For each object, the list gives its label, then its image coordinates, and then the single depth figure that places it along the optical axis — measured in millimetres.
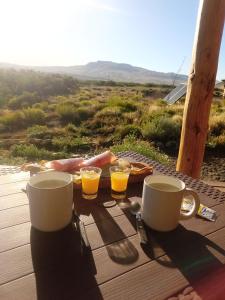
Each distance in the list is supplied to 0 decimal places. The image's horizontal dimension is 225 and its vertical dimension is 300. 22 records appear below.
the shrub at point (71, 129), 7177
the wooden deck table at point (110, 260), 588
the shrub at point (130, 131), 5757
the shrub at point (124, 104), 9577
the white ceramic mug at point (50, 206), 731
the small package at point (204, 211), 901
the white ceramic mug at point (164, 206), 770
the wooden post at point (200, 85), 1798
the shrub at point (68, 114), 8876
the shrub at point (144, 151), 3171
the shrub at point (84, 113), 9076
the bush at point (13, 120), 8225
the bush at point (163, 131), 5084
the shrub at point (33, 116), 8828
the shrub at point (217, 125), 5313
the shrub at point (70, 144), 5412
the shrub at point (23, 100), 12009
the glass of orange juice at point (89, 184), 972
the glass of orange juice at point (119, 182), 1008
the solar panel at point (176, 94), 9158
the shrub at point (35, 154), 4646
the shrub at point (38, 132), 6508
